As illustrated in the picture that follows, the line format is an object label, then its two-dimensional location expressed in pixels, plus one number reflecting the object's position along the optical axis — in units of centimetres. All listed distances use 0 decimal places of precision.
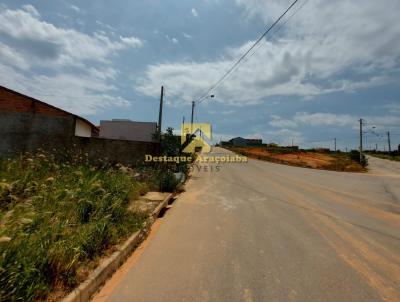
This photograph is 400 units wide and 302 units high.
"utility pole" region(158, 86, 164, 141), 1780
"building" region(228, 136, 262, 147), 12612
